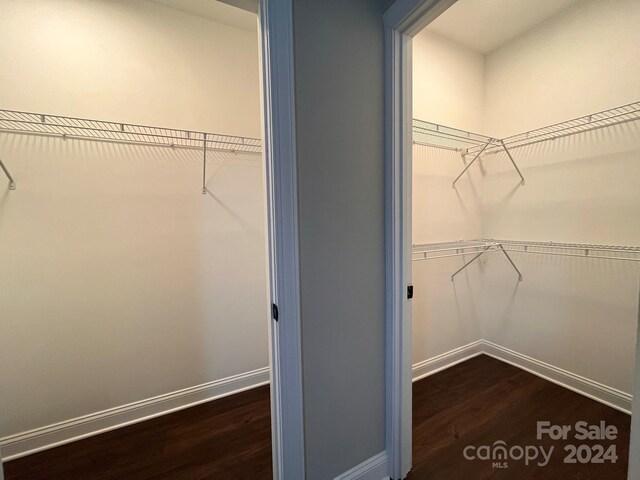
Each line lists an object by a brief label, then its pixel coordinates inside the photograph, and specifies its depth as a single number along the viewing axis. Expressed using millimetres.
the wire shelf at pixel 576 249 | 1627
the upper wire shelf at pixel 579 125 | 1607
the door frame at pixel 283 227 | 971
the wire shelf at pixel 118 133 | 1397
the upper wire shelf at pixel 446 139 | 1933
